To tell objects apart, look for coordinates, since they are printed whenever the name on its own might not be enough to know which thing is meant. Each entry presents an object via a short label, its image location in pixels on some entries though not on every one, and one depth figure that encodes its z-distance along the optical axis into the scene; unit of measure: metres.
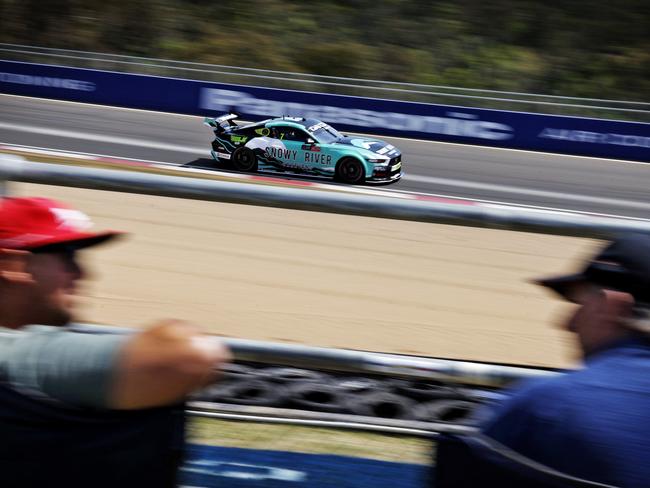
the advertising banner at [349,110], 43.03
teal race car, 34.56
